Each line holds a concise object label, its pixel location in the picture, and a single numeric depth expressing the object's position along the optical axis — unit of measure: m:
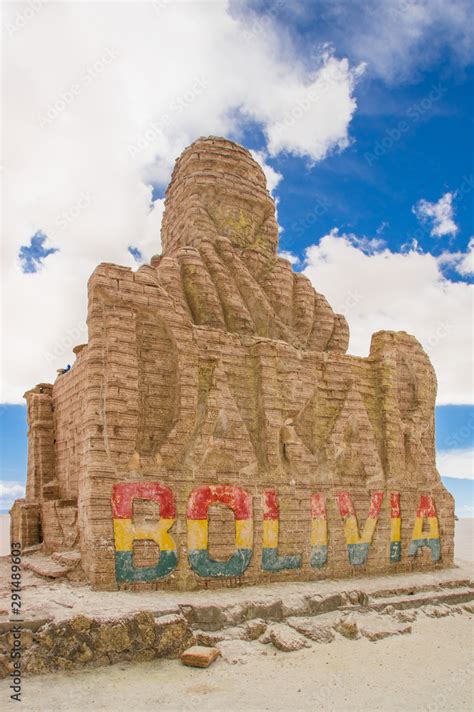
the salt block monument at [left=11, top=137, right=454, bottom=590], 10.82
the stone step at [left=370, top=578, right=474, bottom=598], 12.08
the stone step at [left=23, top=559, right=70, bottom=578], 10.88
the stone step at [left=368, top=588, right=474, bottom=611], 11.70
